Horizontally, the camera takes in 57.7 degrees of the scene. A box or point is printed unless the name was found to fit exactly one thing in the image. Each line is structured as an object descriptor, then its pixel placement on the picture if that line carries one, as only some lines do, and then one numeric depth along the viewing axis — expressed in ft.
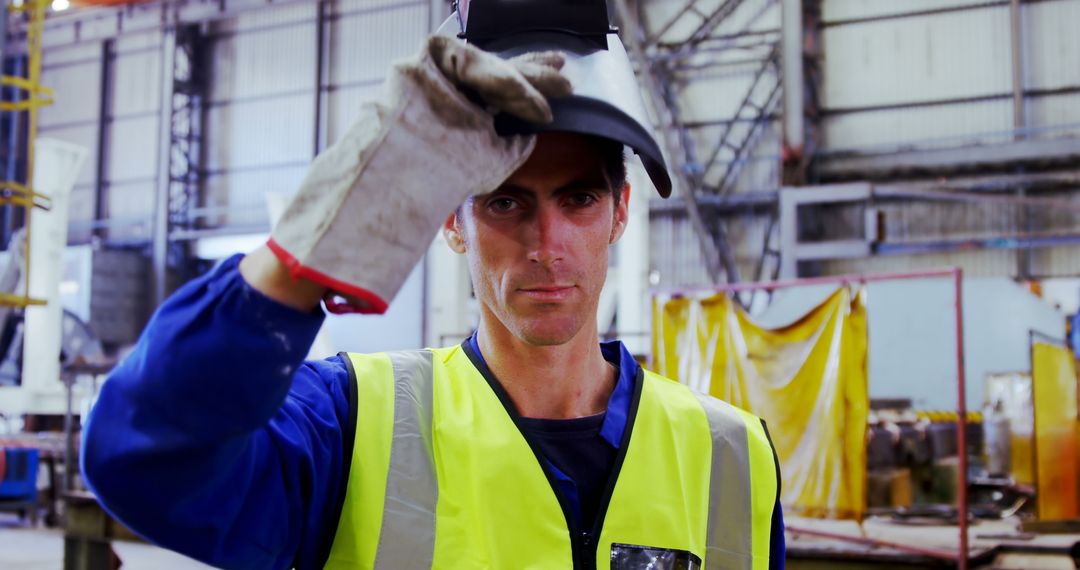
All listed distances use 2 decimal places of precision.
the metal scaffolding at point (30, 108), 32.89
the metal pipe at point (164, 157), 63.16
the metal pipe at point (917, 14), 47.42
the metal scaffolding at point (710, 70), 50.23
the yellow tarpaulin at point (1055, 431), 23.36
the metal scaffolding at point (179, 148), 63.26
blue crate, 33.88
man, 3.40
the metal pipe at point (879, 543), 18.30
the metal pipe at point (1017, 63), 46.55
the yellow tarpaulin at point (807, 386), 20.10
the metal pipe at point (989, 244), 43.98
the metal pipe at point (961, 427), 17.76
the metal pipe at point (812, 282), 18.69
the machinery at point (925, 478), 28.07
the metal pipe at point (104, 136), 67.92
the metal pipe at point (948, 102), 46.60
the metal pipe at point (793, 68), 45.11
